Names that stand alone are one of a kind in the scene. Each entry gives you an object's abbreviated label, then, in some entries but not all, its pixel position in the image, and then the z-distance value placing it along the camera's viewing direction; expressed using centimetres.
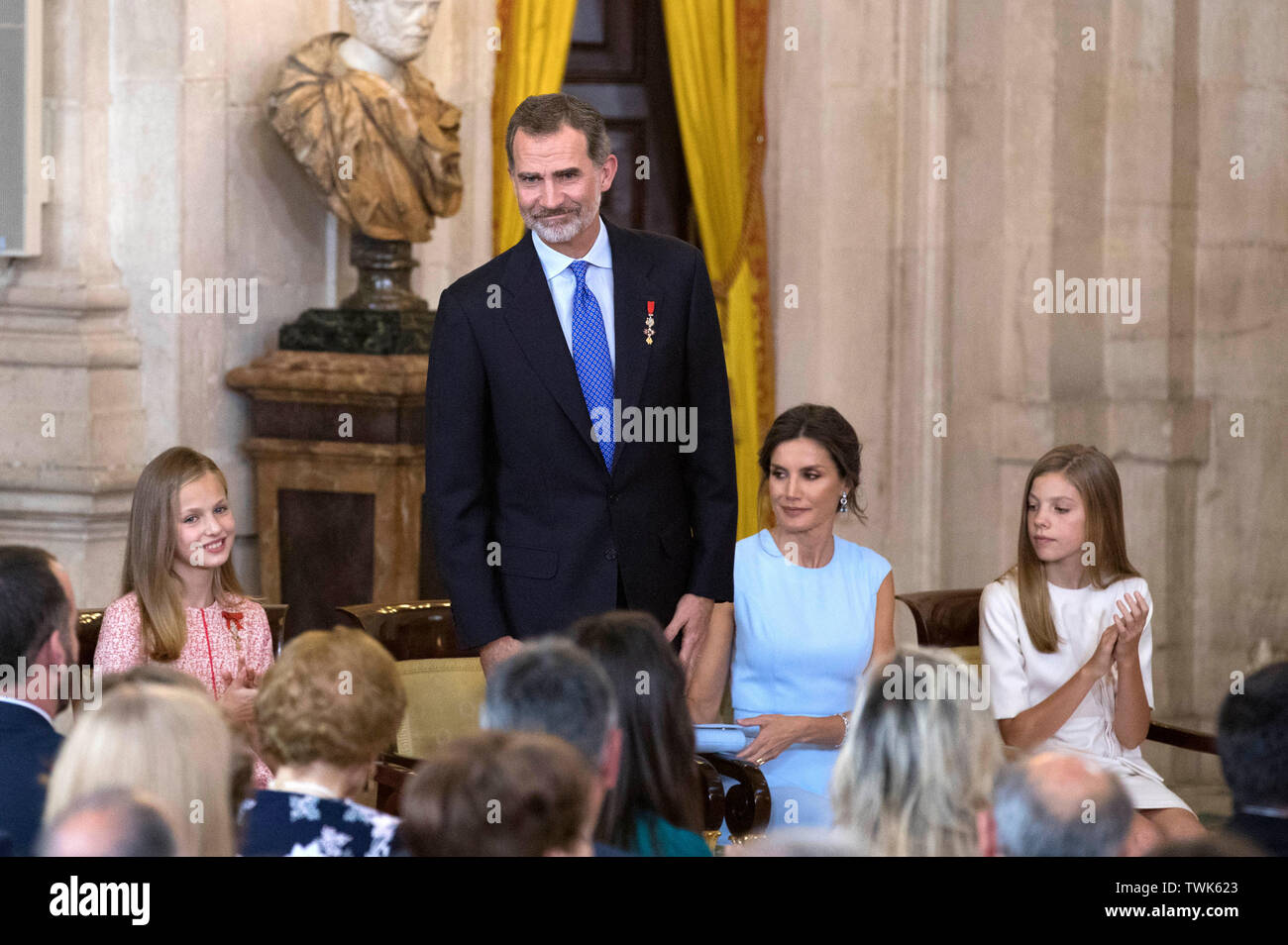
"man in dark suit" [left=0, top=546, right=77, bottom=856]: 537
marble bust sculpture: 1132
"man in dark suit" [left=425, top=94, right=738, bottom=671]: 655
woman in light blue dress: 757
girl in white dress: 762
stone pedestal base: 1123
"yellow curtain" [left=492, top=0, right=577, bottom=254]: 1302
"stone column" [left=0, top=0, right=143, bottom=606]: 1115
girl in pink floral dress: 725
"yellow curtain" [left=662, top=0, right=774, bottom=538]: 1328
